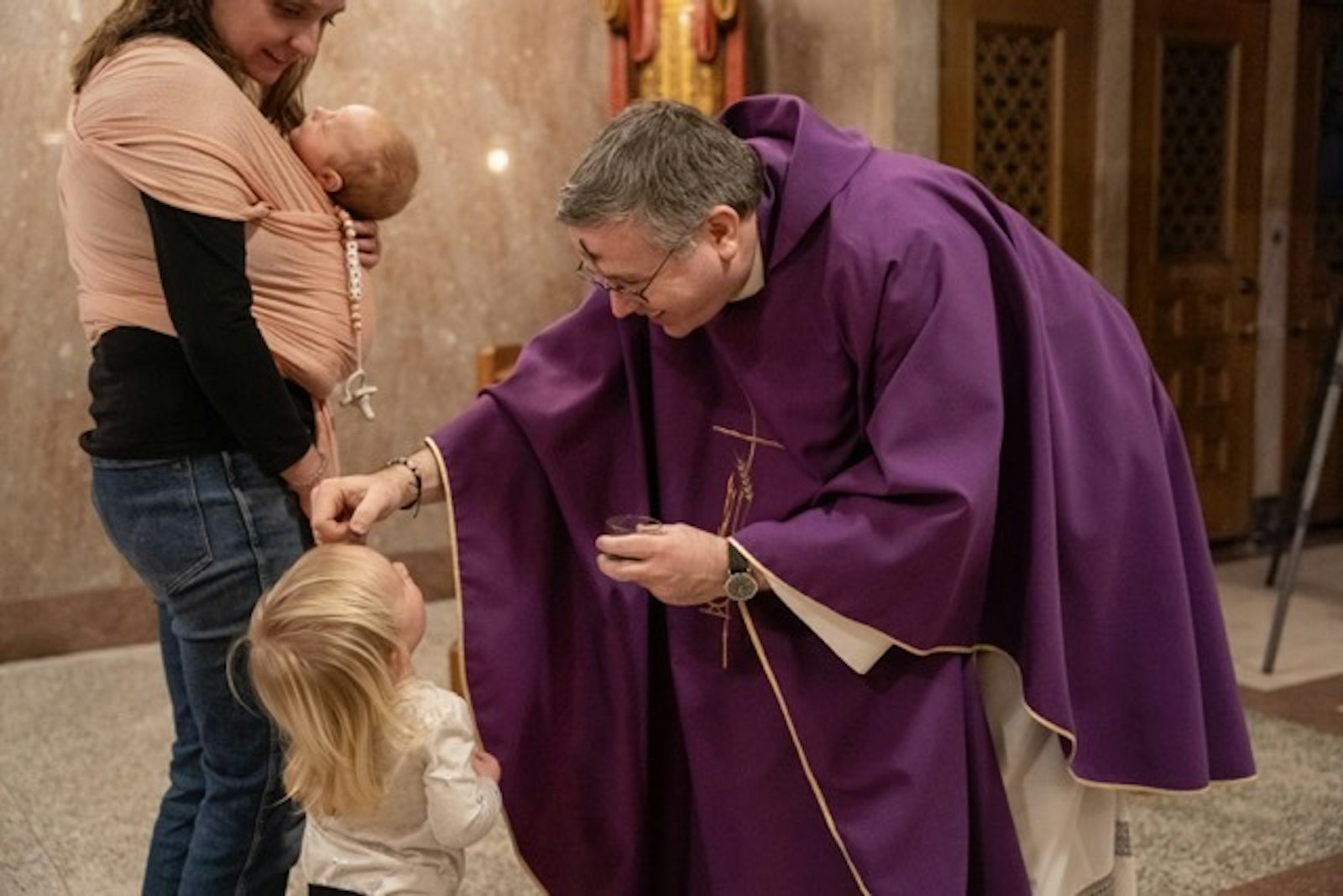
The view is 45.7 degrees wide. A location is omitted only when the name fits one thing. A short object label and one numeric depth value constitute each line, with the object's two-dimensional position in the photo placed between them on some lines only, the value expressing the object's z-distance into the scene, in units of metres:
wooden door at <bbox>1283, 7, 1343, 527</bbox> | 5.96
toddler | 1.85
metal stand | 4.29
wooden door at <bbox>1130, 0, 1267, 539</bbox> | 5.49
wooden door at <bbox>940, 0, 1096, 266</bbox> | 4.80
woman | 1.86
